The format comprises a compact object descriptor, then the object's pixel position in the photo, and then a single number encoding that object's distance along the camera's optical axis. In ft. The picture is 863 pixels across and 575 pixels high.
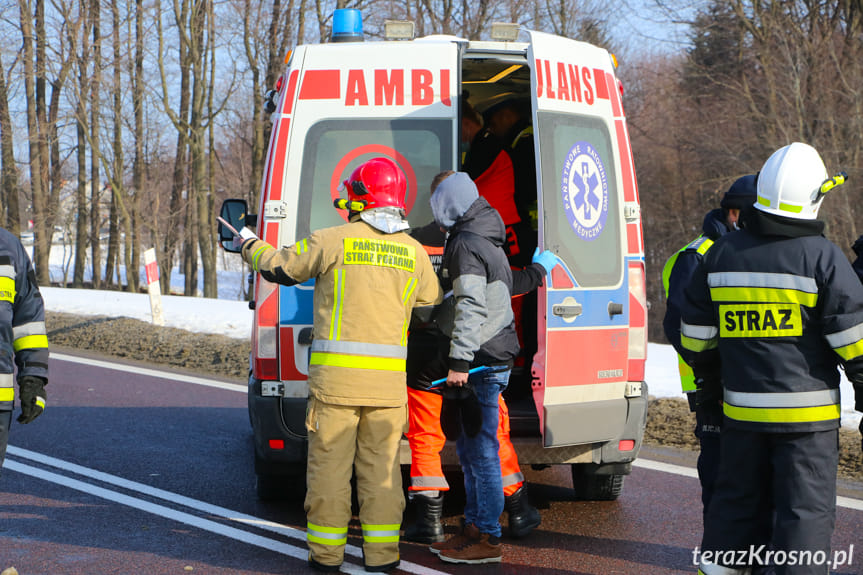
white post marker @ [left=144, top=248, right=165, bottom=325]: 45.73
